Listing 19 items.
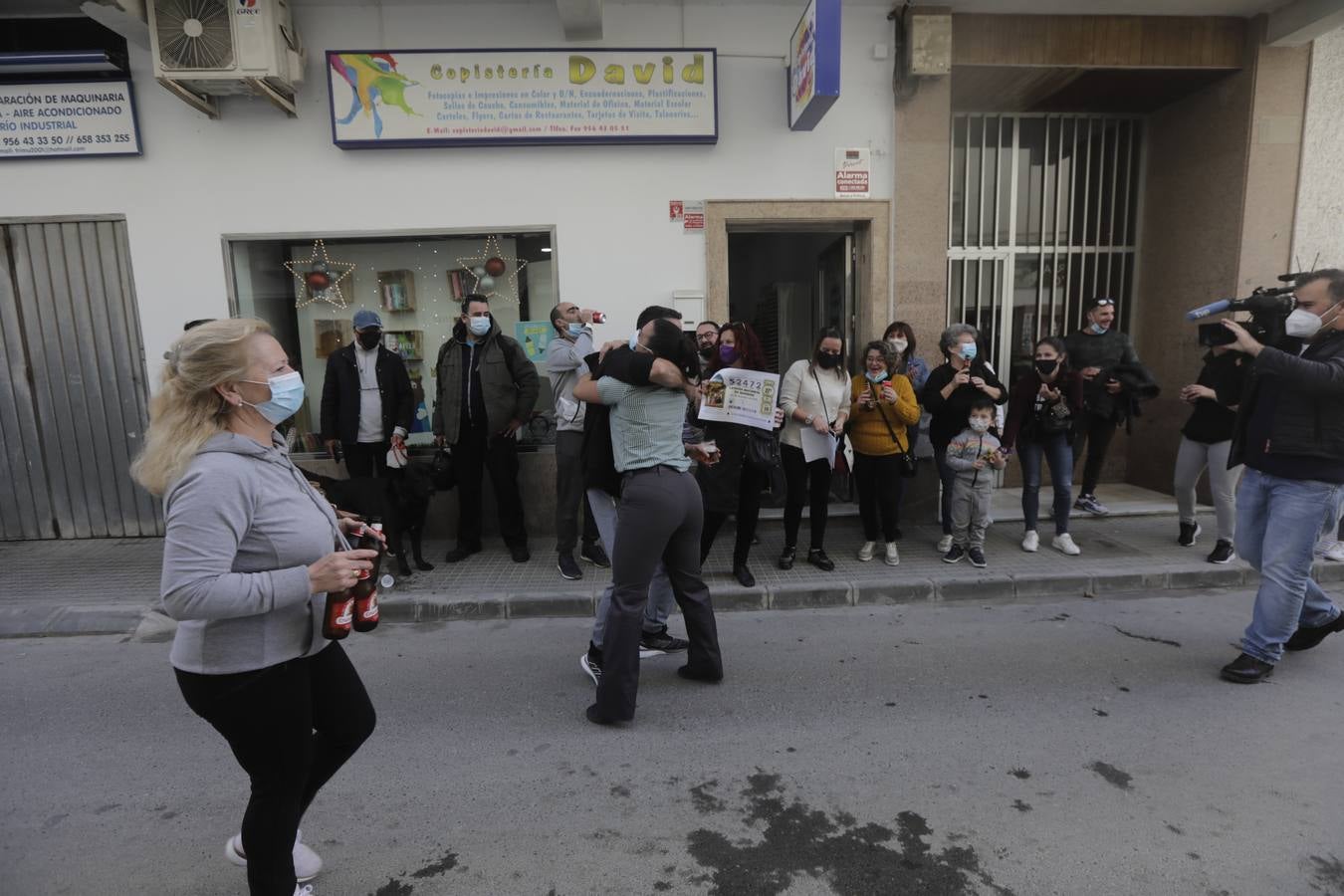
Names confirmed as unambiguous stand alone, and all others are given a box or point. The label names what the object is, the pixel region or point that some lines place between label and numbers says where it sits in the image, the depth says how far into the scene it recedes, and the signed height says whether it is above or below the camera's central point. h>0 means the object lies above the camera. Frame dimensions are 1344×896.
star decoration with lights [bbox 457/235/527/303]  6.93 +0.43
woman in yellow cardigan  5.70 -1.03
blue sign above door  5.43 +1.84
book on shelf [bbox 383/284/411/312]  7.10 +0.18
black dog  5.24 -1.32
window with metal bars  7.94 +0.82
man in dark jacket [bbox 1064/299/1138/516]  6.69 -0.74
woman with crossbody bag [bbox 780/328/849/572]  5.62 -0.81
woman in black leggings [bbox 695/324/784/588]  4.95 -1.15
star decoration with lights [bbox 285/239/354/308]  6.97 +0.40
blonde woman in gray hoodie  1.82 -0.61
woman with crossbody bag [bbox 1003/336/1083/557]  6.03 -1.01
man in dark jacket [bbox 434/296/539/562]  6.06 -0.78
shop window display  6.89 +0.26
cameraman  3.44 -0.87
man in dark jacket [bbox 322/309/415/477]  5.99 -0.65
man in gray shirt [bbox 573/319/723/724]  3.42 -0.86
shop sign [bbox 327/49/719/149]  6.32 +1.85
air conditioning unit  5.75 +2.18
